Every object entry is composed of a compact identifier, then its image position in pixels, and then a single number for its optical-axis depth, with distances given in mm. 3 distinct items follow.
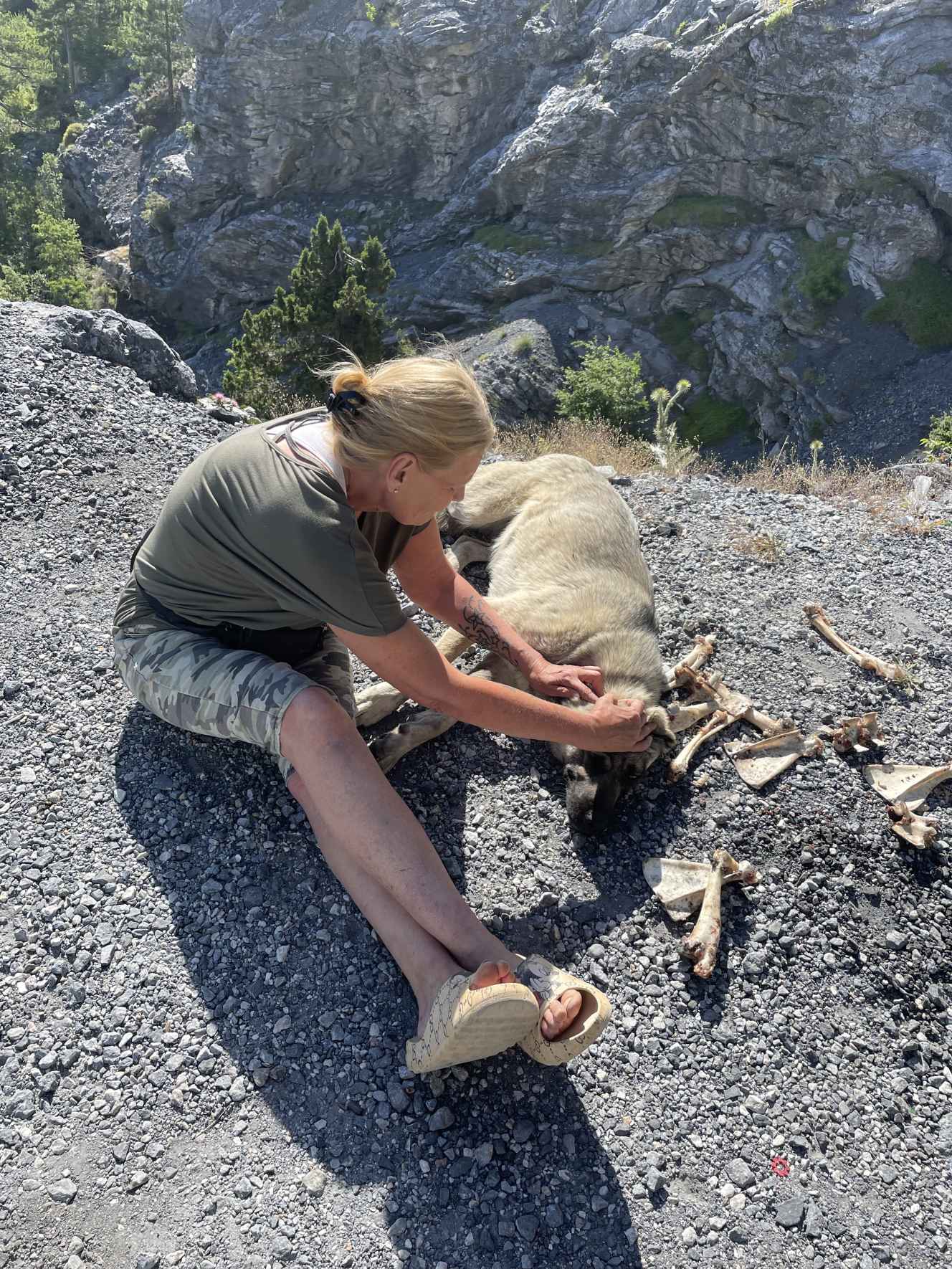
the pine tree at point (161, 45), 64750
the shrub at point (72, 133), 66000
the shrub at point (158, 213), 56844
